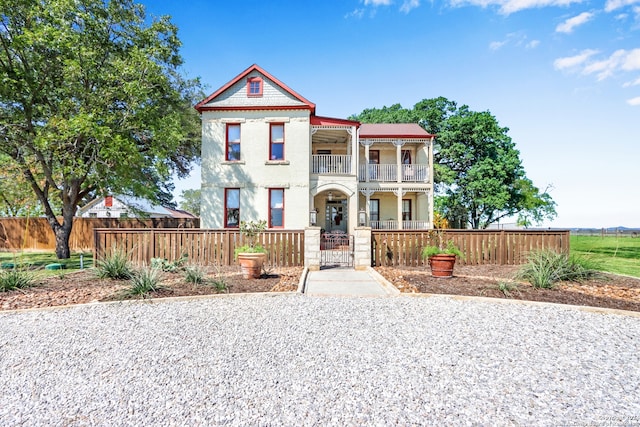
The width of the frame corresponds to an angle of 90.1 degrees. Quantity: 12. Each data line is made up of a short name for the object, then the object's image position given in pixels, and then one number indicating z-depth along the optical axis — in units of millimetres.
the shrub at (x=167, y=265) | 9391
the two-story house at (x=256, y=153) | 15703
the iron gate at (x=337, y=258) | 11305
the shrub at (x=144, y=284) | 6594
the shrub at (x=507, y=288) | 6694
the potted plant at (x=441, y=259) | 8562
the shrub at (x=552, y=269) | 7211
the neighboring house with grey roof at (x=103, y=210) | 29483
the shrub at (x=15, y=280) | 6992
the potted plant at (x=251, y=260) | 8445
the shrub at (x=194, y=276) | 7633
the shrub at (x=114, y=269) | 8219
